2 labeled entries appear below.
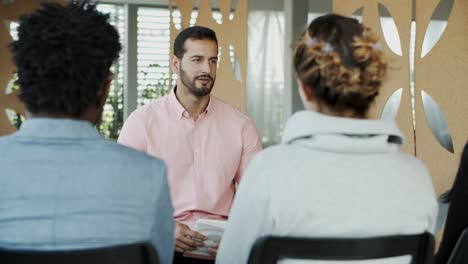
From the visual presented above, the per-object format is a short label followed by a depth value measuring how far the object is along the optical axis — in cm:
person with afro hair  205
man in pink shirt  343
